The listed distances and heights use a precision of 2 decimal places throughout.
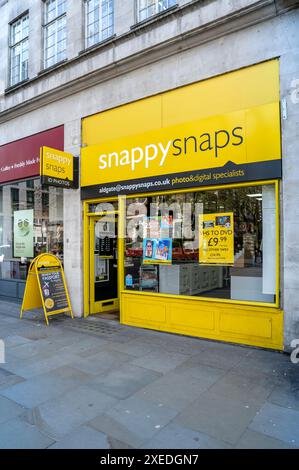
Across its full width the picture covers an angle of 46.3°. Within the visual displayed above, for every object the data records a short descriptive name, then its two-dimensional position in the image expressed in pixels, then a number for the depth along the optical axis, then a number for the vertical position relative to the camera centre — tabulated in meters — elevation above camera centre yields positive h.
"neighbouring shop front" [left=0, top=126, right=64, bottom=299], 9.40 +0.76
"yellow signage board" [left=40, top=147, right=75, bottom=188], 7.64 +1.56
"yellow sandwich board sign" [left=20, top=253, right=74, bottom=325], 7.88 -1.19
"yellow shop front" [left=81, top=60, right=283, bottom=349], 5.88 +0.68
